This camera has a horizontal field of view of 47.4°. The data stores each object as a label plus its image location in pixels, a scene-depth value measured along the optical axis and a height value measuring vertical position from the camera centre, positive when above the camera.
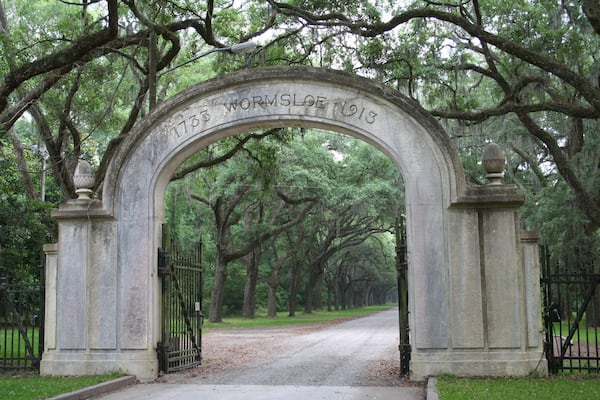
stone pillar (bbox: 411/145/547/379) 10.70 -0.31
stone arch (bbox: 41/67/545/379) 10.81 +0.63
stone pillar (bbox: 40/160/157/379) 11.45 -0.35
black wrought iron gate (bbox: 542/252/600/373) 11.04 -0.66
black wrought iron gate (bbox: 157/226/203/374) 11.80 -0.50
